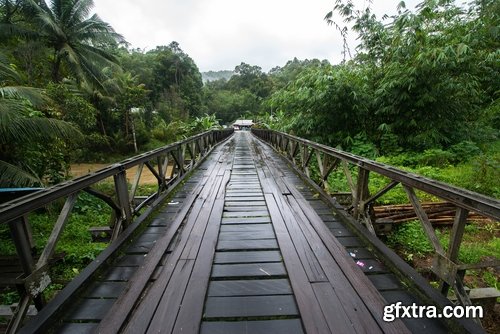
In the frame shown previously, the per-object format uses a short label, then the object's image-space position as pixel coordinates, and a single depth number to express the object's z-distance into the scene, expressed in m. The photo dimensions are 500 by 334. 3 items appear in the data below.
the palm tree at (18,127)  5.77
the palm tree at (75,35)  12.57
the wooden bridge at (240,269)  1.78
